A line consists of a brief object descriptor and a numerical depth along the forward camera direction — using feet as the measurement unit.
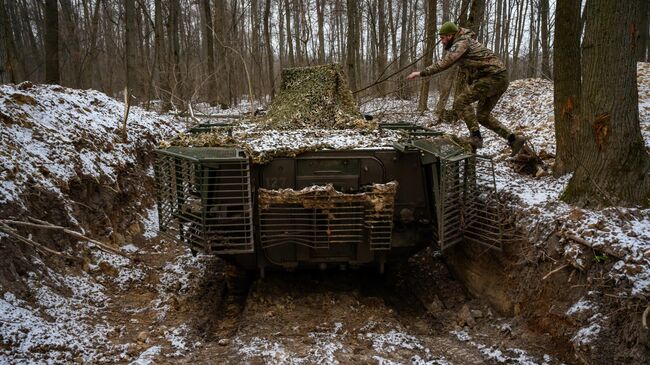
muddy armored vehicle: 14.69
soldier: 20.67
